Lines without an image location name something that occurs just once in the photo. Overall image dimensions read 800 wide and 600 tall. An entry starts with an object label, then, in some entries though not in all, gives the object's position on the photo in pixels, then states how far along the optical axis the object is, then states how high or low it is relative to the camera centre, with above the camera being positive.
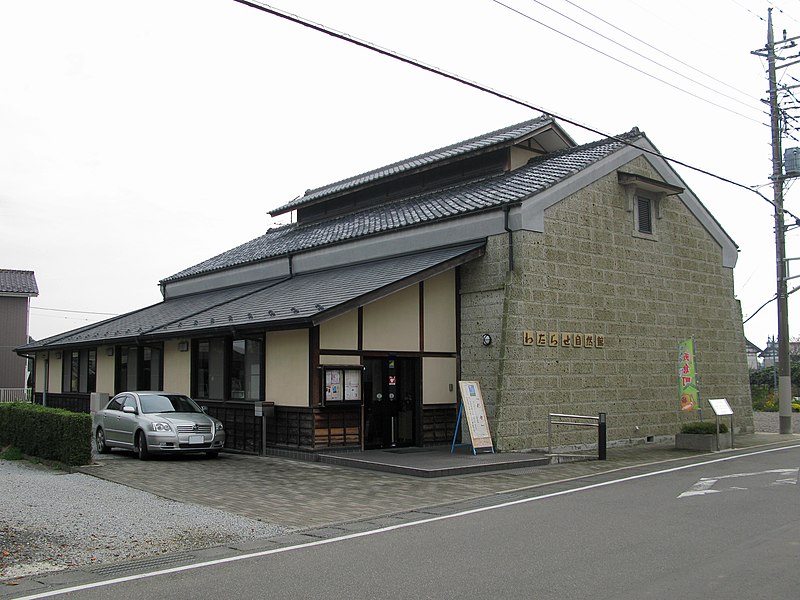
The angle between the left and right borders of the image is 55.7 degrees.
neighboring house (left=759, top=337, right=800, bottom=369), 56.15 +1.15
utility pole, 23.72 +3.48
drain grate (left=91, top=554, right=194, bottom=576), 7.32 -1.95
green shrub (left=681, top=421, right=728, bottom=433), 18.53 -1.54
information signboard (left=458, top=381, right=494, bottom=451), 16.23 -1.05
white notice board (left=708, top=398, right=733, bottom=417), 18.02 -1.03
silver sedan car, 16.14 -1.27
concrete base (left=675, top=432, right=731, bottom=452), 18.28 -1.88
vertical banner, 18.94 -0.19
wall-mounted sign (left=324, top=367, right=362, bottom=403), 16.39 -0.38
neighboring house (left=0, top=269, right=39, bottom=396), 36.94 +2.07
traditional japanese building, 16.95 +1.28
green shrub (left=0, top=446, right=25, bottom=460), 15.84 -1.78
